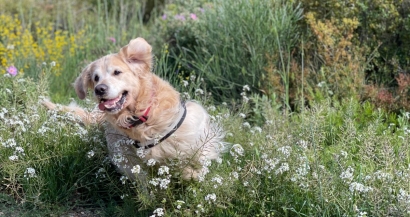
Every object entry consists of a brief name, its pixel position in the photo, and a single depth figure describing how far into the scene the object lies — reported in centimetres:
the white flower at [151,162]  373
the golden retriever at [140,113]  420
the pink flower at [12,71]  600
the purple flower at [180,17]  779
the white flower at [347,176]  336
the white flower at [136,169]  357
